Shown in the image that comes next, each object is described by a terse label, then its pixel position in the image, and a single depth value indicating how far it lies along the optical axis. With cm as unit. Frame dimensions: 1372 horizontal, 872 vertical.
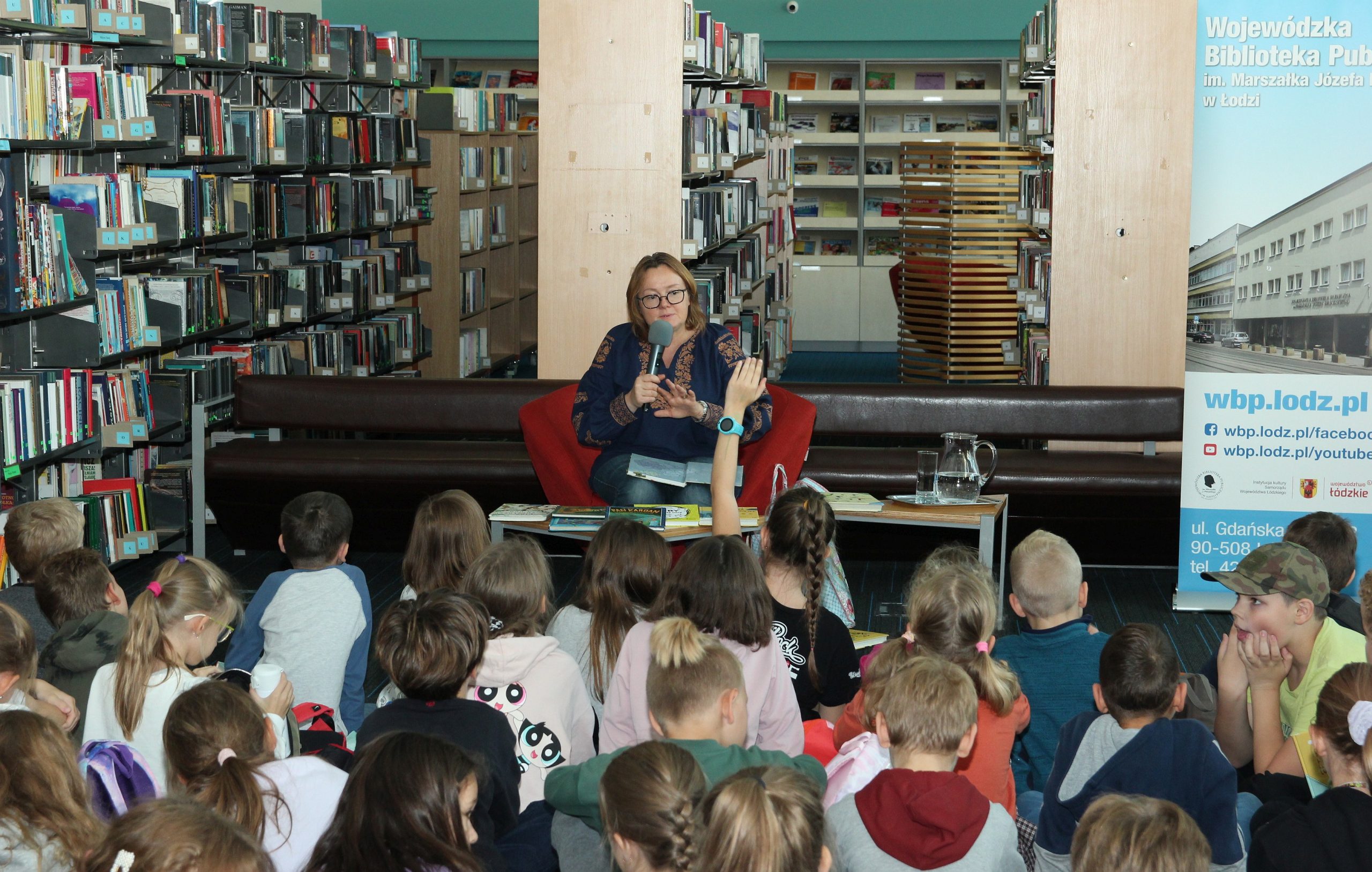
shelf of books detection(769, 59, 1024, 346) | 1281
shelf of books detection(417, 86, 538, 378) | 985
